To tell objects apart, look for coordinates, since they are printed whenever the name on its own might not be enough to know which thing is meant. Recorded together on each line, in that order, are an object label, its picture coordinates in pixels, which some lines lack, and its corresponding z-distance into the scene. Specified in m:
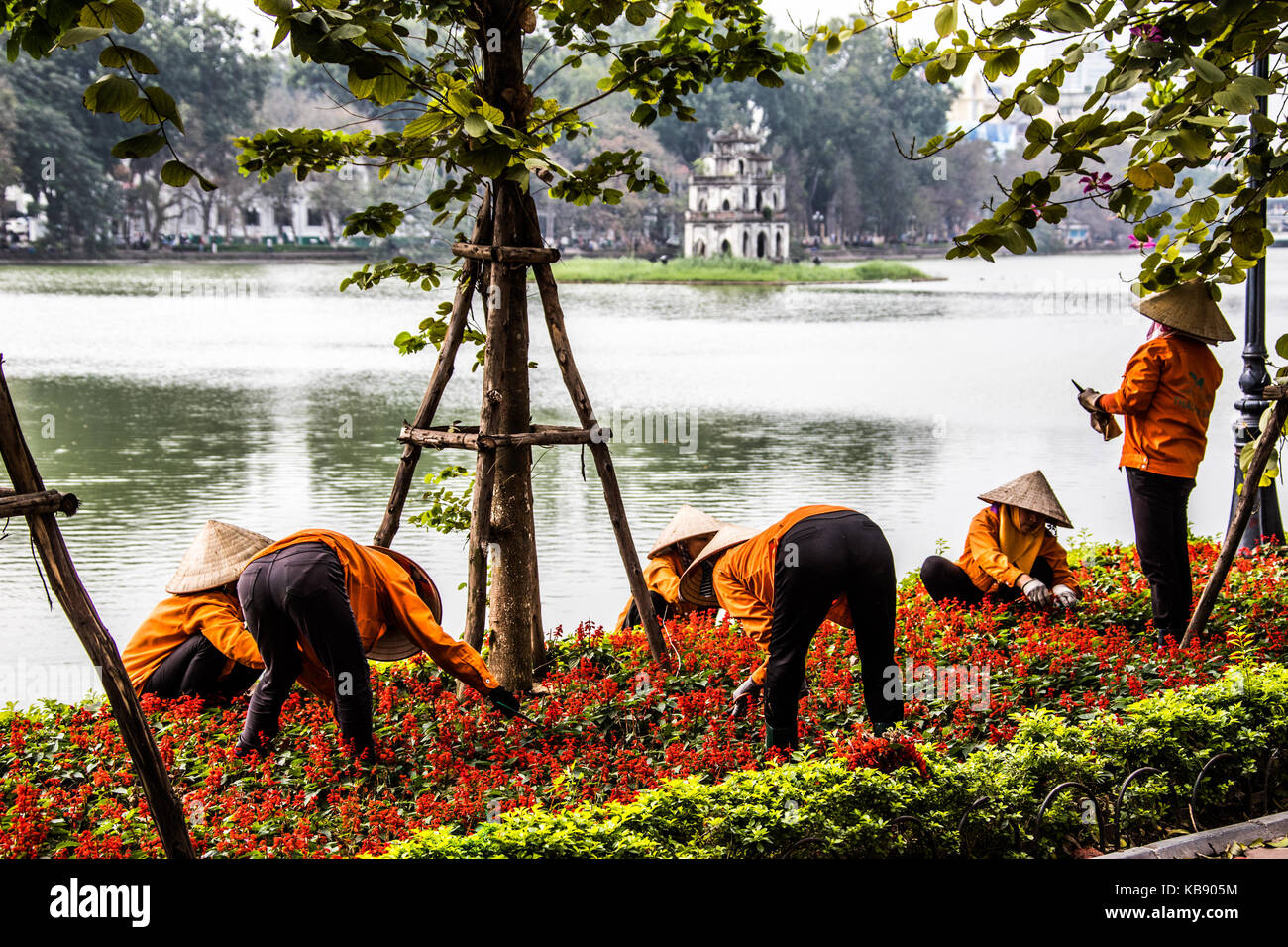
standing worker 5.85
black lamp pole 7.79
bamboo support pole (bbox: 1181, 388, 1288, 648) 5.81
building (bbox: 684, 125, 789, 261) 47.84
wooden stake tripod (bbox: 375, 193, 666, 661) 5.71
